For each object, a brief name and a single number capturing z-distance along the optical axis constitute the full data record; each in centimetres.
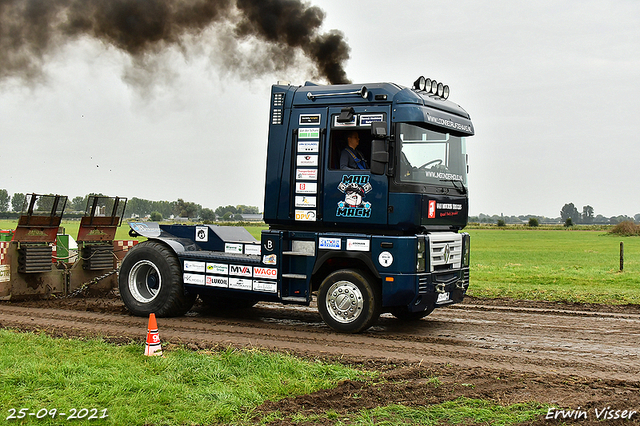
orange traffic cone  734
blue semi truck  903
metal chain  1297
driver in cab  938
